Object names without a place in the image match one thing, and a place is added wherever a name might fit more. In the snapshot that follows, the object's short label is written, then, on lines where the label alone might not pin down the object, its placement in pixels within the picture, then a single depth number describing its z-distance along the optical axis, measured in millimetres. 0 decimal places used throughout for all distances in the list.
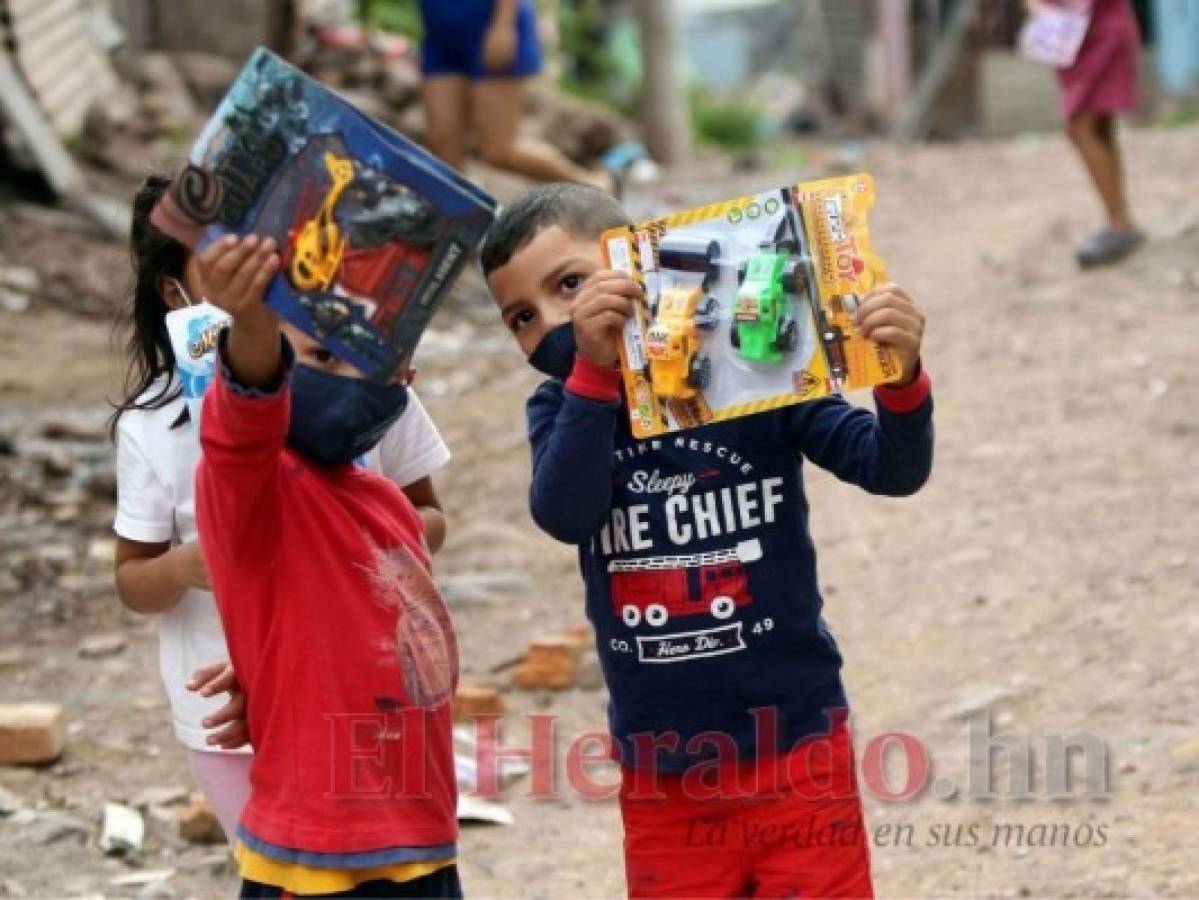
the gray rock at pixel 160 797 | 4570
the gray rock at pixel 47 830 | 4309
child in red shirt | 2566
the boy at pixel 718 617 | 2865
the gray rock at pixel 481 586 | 5984
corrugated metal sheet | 11375
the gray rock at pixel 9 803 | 4465
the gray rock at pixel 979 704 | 4602
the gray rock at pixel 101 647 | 5613
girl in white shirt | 3080
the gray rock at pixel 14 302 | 9195
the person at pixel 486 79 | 8469
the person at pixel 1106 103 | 7859
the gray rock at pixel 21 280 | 9414
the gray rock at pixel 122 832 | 4289
